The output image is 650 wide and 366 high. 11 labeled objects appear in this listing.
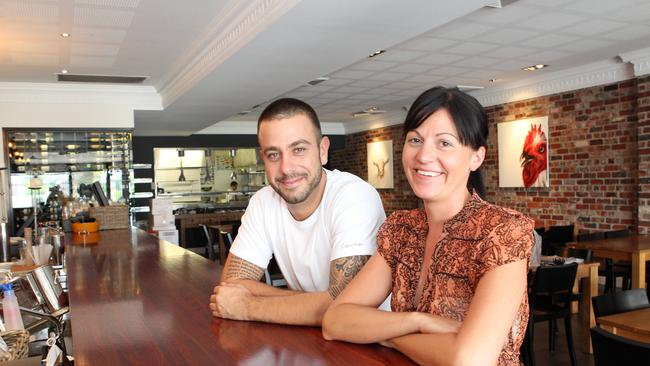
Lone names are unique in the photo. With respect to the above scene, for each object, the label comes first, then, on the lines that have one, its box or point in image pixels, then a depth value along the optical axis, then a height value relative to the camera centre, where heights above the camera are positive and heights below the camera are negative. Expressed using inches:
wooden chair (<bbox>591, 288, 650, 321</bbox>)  117.1 -29.4
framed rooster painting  313.6 +13.8
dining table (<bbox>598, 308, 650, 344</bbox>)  103.9 -30.6
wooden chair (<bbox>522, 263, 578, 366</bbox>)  157.3 -39.8
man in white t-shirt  62.8 -6.8
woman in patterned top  47.9 -9.0
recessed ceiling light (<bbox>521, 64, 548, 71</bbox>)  271.7 +56.0
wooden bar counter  48.4 -15.7
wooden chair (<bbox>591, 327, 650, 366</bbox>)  80.0 -27.8
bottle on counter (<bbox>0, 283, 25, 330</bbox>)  80.9 -18.0
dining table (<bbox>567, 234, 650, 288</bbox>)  194.1 -29.4
